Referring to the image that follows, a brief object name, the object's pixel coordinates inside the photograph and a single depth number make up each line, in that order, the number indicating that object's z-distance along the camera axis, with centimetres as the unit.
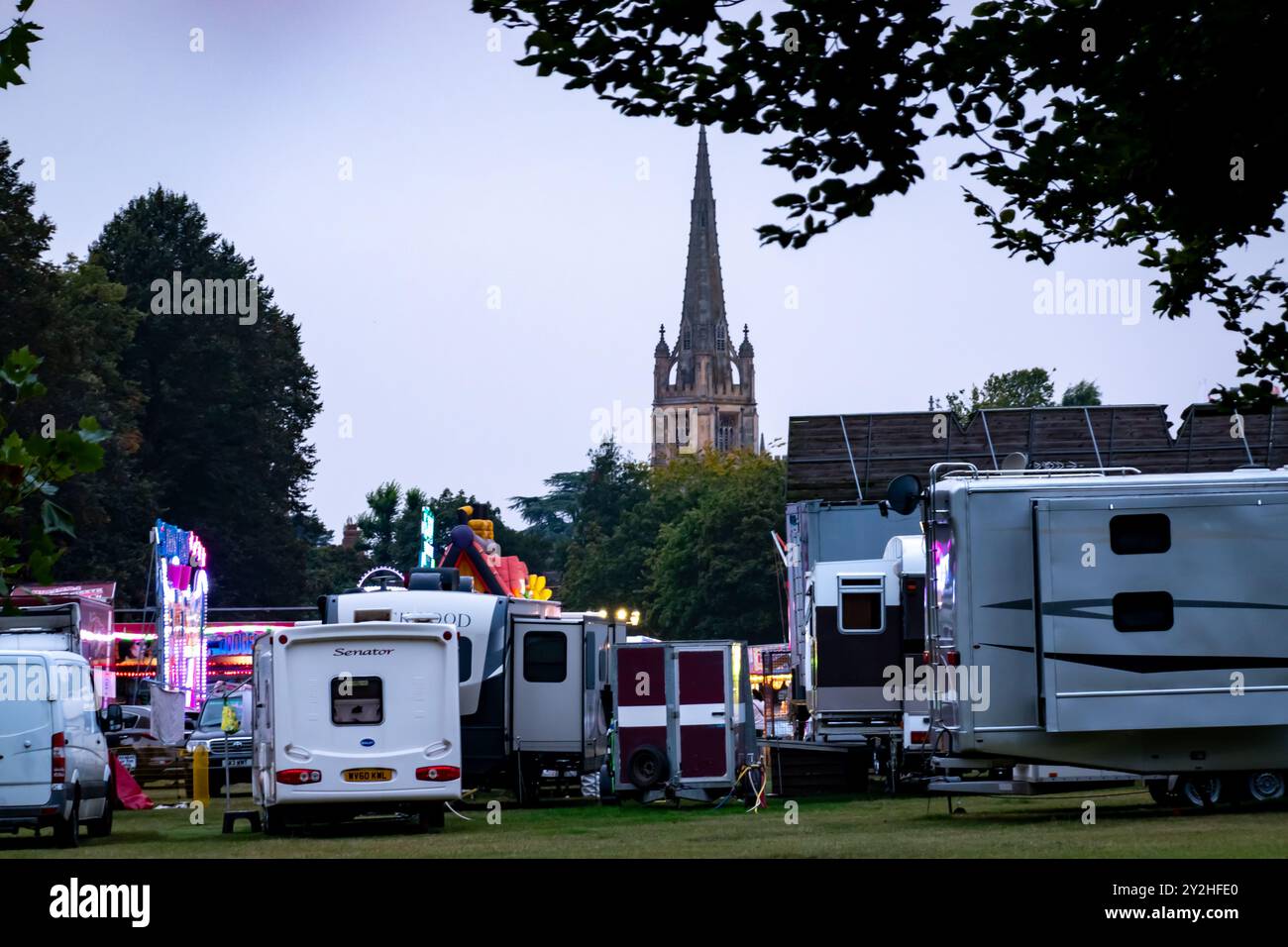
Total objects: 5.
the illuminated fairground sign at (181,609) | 5097
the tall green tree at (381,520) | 13762
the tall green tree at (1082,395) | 11944
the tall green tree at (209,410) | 8956
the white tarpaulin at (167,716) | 4562
